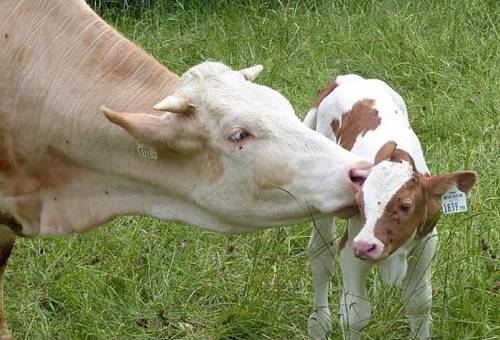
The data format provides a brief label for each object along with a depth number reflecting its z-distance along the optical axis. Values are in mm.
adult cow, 5582
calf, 5864
